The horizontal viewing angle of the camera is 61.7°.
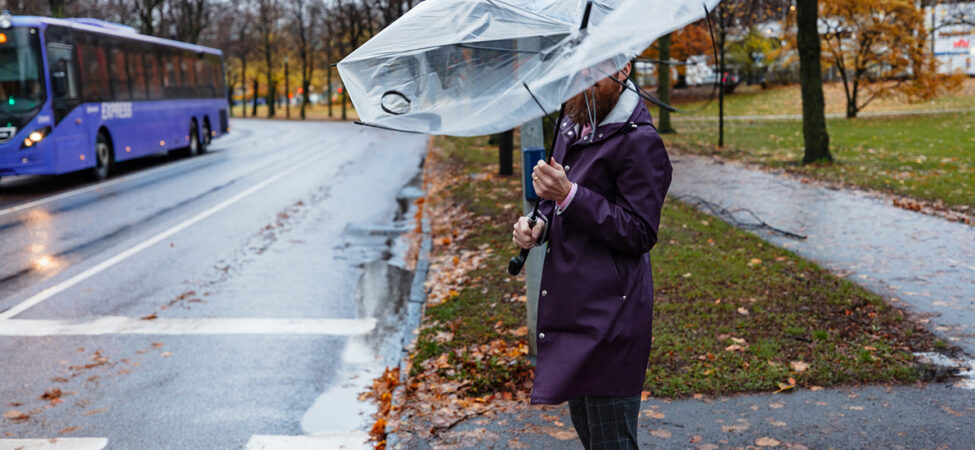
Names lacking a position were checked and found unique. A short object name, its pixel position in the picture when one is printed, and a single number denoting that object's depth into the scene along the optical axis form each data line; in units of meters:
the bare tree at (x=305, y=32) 64.56
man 2.64
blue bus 15.93
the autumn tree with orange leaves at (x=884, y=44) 29.62
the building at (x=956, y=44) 42.97
